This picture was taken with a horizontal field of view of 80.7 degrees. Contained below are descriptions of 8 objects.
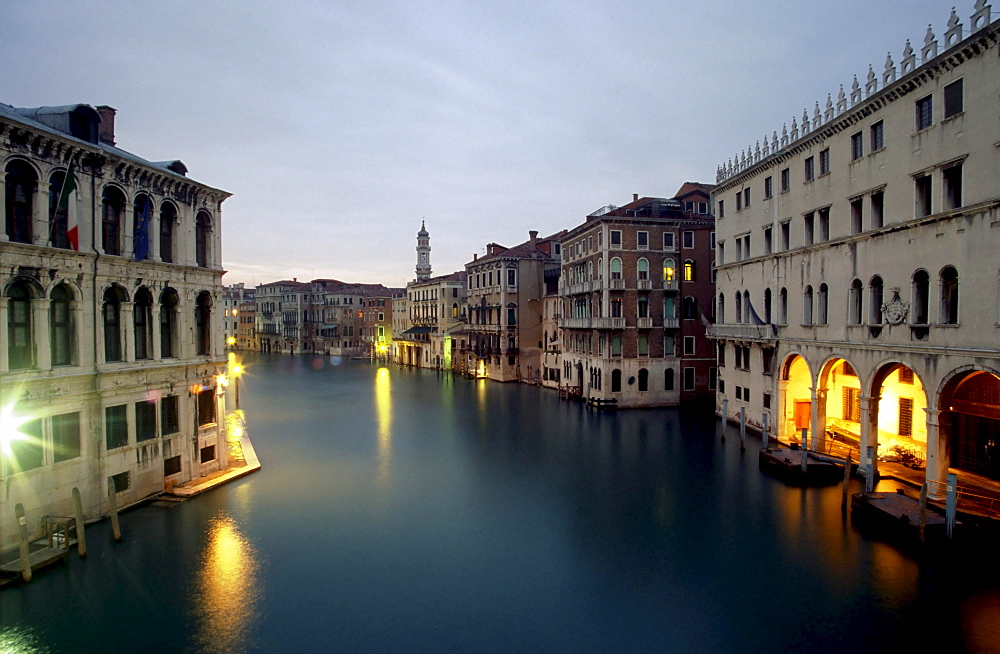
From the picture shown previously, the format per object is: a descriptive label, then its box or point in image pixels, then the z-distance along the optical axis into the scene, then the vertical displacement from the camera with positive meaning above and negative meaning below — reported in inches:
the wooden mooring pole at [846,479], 720.4 -204.0
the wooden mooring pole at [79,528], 565.3 -193.2
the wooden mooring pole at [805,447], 849.5 -196.9
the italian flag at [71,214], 601.0 +119.1
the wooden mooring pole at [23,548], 500.5 -188.0
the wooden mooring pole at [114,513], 599.8 -188.6
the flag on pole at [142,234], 695.1 +111.0
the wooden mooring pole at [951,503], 579.5 -187.6
